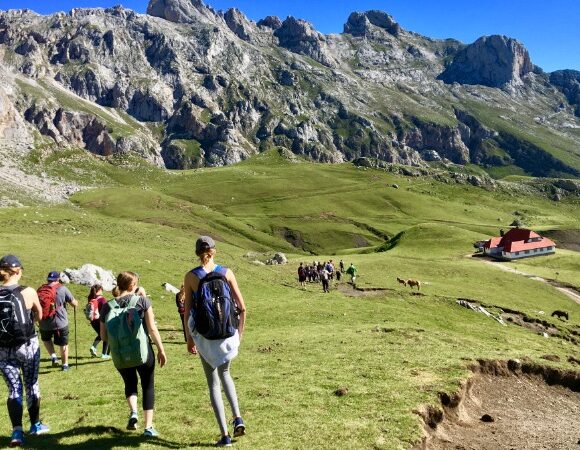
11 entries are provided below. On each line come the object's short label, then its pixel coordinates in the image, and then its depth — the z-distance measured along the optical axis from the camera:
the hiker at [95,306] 21.83
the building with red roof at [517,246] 114.53
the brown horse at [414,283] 56.28
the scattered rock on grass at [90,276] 37.69
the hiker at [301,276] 53.41
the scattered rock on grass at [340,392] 16.72
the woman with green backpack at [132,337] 11.64
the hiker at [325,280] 50.59
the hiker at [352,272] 56.76
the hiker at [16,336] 11.38
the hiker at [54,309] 19.48
